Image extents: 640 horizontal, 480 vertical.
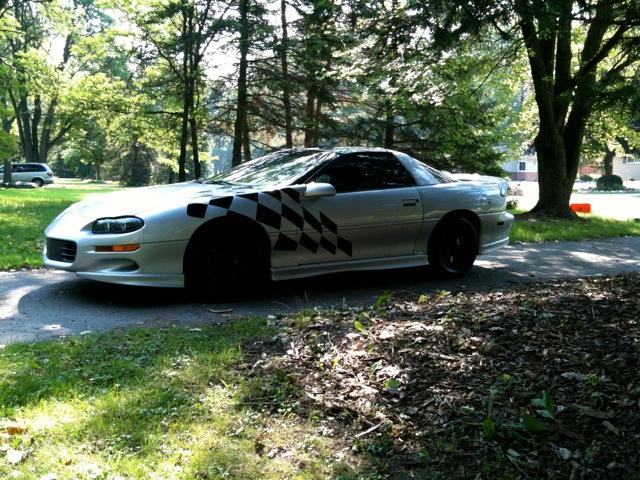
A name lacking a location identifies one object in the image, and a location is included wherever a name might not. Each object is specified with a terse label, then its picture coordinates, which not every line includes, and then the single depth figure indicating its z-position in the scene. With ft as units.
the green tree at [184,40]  58.29
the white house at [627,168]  260.21
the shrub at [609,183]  171.01
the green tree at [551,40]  17.95
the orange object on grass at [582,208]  62.10
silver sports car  17.44
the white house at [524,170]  292.73
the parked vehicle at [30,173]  135.03
